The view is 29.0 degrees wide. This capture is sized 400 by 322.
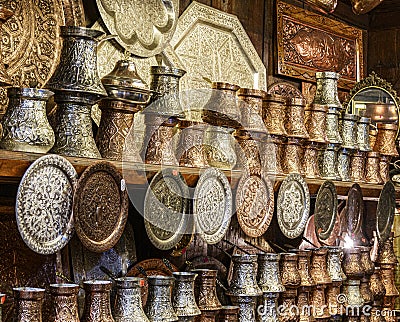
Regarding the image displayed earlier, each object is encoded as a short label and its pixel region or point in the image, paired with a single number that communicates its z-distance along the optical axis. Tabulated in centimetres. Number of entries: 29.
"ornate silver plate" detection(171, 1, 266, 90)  328
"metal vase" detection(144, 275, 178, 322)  239
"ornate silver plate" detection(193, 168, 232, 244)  270
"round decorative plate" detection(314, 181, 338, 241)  345
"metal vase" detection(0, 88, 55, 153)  208
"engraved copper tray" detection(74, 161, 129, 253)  221
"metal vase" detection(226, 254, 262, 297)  288
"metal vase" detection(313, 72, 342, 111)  367
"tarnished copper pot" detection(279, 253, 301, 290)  313
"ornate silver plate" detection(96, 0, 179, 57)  282
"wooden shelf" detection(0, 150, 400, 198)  197
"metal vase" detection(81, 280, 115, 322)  218
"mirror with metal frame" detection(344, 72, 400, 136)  450
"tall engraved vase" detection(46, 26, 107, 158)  226
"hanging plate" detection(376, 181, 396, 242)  381
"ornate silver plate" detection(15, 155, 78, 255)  203
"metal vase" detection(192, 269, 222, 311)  269
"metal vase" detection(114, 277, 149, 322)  226
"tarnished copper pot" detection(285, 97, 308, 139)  330
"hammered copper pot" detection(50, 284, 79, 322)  208
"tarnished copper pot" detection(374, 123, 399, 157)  402
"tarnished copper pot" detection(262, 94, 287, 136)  319
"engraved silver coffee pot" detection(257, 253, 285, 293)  301
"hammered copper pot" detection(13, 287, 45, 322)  199
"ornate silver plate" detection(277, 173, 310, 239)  321
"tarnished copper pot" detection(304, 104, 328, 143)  345
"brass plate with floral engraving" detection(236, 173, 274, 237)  300
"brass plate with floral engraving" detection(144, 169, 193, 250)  254
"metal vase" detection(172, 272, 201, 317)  253
